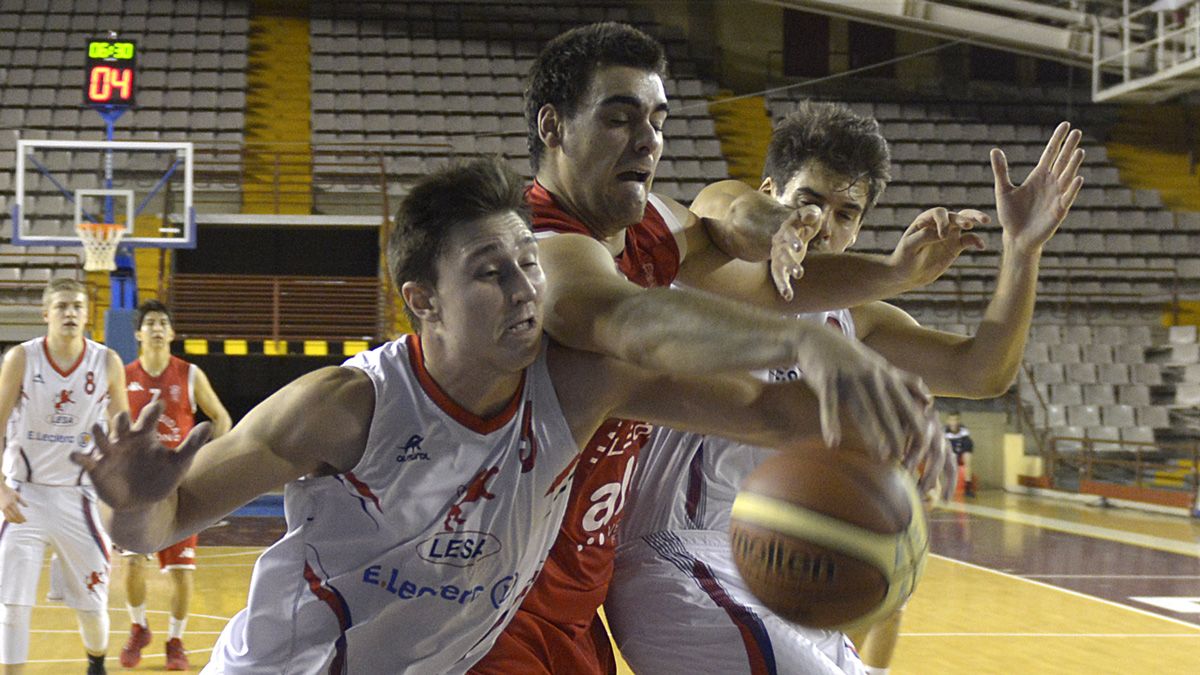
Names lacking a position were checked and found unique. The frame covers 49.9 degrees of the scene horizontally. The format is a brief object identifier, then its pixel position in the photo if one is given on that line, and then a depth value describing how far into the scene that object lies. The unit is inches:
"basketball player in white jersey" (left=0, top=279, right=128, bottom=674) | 214.7
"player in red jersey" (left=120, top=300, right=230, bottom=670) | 244.1
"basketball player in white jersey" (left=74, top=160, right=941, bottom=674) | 86.6
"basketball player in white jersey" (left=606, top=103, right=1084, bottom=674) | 114.7
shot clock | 475.8
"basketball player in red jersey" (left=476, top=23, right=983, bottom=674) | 81.7
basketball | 81.0
